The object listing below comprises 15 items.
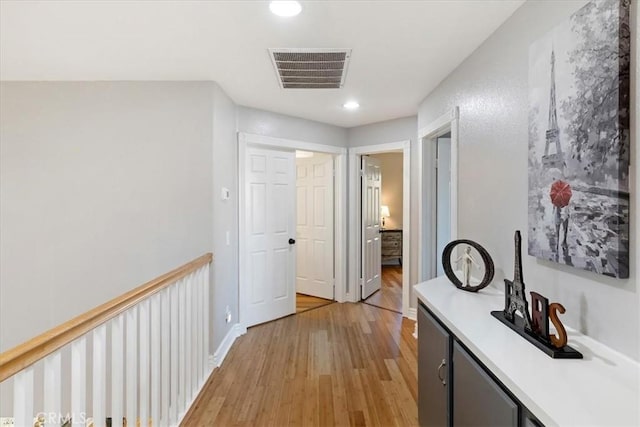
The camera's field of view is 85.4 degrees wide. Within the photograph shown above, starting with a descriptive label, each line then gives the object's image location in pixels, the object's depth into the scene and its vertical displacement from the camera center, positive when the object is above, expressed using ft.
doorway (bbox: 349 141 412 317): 13.62 -0.79
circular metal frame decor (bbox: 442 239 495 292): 6.06 -1.07
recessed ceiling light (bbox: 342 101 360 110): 11.71 +3.63
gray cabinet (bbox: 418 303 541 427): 3.58 -2.28
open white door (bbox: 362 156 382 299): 15.85 -0.76
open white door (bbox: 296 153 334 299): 15.74 -0.71
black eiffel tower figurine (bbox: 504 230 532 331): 4.39 -1.17
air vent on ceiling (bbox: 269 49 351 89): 7.82 +3.56
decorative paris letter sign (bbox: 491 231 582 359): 3.76 -1.35
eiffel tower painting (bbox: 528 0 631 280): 3.65 +0.84
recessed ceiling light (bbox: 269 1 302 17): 5.93 +3.55
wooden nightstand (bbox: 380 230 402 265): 23.89 -2.33
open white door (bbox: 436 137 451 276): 11.92 +0.70
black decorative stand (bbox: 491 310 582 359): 3.70 -1.52
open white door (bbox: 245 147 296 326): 12.65 -0.88
